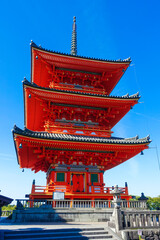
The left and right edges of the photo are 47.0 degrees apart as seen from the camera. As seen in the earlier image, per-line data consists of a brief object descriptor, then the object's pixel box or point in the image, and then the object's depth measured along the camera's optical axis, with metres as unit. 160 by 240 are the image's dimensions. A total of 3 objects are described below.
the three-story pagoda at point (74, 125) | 16.09
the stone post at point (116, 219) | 9.17
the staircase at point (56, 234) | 8.34
